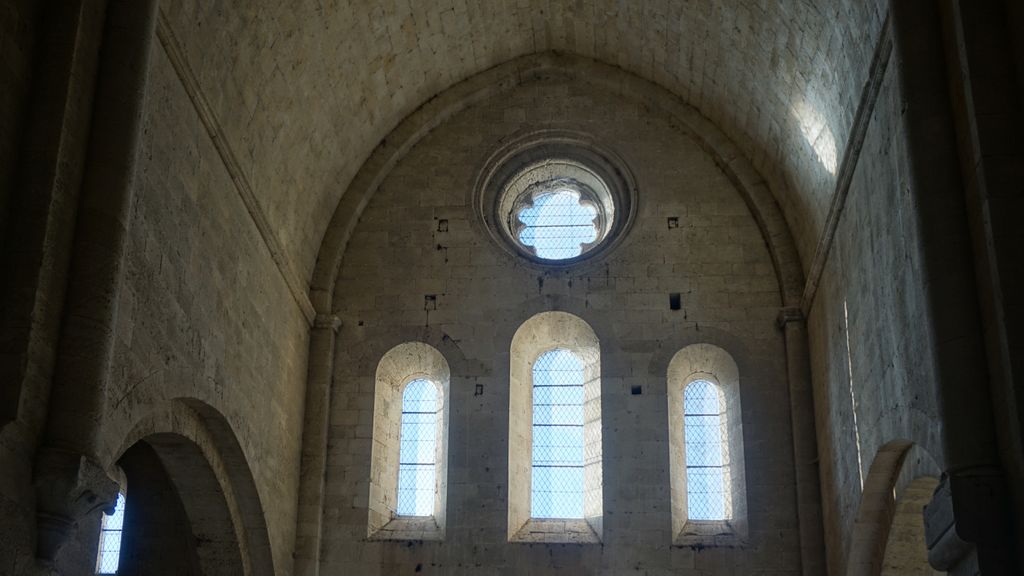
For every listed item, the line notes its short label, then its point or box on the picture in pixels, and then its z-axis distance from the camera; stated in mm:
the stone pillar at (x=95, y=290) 8328
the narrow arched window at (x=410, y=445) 15172
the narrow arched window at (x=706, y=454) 15266
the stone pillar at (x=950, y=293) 8203
